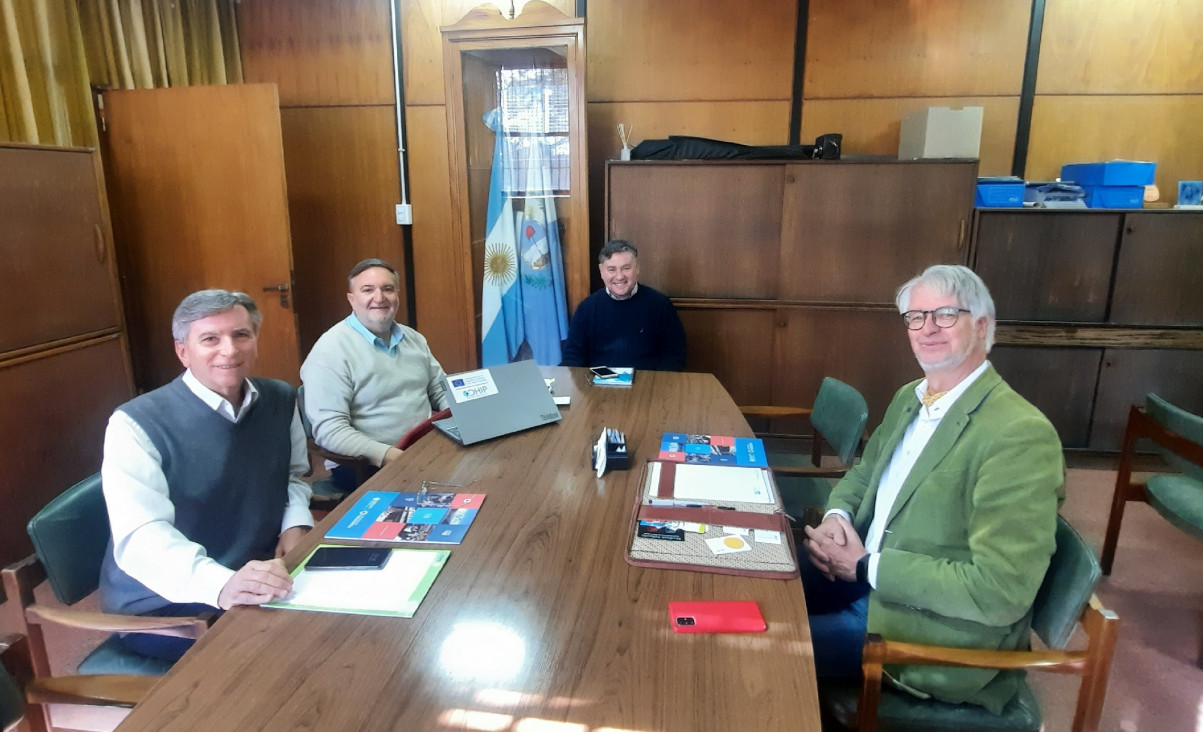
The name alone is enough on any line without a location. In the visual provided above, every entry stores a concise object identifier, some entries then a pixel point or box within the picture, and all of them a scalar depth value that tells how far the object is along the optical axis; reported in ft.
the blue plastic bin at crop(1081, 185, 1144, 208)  11.25
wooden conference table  3.22
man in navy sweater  10.85
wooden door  11.48
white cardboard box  11.04
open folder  4.44
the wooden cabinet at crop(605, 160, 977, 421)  11.34
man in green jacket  4.14
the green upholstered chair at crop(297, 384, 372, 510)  6.84
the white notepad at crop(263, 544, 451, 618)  3.99
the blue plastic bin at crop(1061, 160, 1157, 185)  11.03
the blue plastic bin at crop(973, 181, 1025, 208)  11.31
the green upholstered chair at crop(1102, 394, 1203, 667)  7.35
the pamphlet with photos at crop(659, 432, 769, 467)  6.07
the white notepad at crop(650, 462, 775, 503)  5.33
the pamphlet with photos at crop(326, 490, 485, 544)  4.78
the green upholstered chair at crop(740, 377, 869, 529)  7.29
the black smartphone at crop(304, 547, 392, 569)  4.37
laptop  6.61
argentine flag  12.78
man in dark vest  4.63
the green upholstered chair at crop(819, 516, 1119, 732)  4.03
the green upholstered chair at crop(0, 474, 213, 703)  4.38
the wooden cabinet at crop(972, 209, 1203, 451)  11.24
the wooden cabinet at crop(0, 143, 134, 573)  8.47
